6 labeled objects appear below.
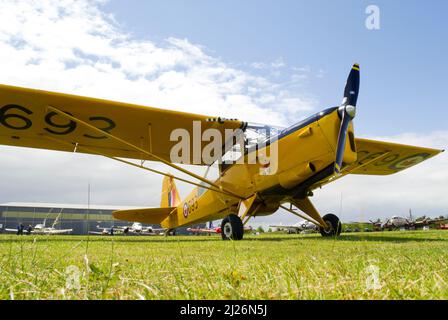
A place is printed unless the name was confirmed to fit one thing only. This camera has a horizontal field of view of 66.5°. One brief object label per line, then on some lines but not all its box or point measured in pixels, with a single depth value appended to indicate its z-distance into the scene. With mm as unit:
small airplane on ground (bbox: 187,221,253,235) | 40725
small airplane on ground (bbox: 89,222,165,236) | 49406
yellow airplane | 7523
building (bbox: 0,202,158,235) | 59291
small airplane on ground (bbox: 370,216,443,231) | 30047
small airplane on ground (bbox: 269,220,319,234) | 36281
